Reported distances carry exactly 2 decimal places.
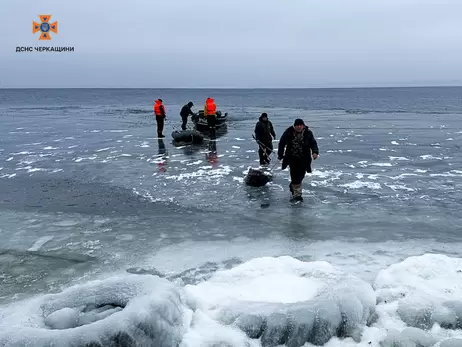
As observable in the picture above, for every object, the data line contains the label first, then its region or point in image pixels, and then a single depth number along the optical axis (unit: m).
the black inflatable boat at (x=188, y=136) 17.69
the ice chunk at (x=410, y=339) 3.75
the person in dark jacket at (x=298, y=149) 8.37
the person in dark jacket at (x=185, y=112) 20.81
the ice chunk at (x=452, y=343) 3.68
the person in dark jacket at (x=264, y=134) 12.22
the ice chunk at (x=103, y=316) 3.54
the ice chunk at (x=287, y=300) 3.95
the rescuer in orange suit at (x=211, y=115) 19.91
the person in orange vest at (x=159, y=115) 18.77
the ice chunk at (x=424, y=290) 4.11
